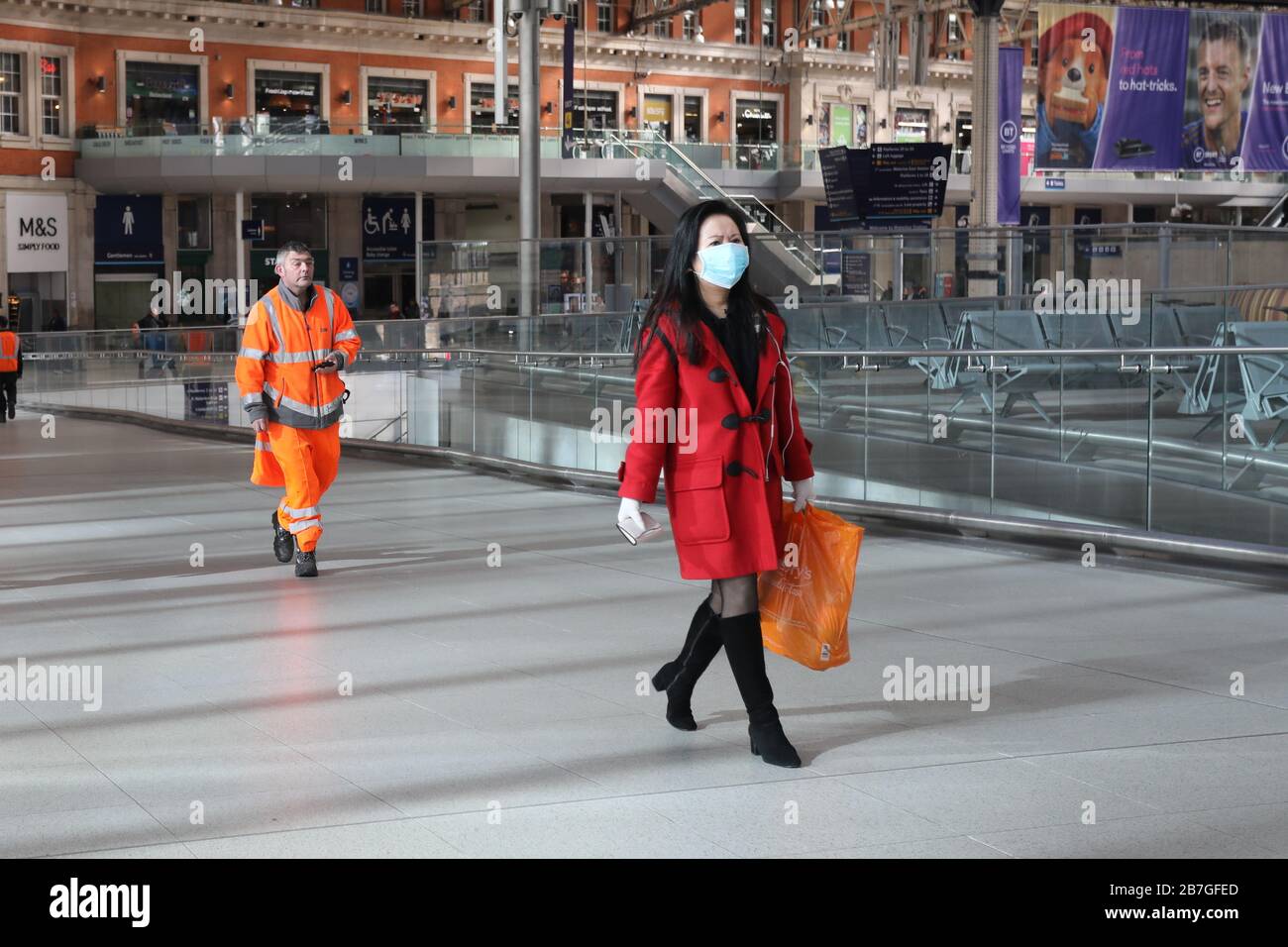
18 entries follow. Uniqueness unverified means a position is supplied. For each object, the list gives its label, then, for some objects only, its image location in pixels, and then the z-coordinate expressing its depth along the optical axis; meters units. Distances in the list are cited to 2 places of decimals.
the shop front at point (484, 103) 52.69
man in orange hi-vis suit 9.12
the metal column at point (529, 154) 21.47
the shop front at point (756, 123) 58.06
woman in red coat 5.14
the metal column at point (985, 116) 31.62
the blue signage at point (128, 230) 45.38
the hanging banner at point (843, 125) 58.06
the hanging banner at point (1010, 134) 31.81
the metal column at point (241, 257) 45.09
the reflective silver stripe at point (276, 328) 9.20
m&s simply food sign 43.78
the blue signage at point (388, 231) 49.53
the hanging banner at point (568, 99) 43.47
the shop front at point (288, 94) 48.88
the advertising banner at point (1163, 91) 26.94
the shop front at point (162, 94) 46.47
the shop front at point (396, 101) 50.81
